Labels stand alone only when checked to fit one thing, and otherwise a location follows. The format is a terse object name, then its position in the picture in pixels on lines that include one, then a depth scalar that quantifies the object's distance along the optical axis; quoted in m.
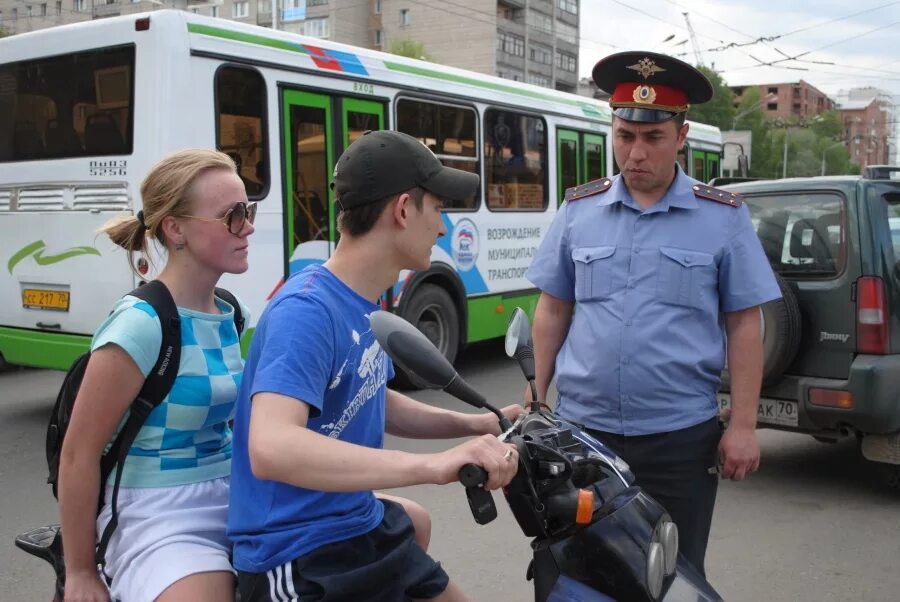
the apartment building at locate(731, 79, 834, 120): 148.88
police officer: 2.75
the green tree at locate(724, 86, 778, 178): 92.06
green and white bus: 6.82
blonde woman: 1.94
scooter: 1.63
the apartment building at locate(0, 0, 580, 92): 67.00
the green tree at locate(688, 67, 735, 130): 82.21
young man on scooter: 1.58
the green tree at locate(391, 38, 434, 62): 59.23
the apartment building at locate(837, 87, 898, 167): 150.68
